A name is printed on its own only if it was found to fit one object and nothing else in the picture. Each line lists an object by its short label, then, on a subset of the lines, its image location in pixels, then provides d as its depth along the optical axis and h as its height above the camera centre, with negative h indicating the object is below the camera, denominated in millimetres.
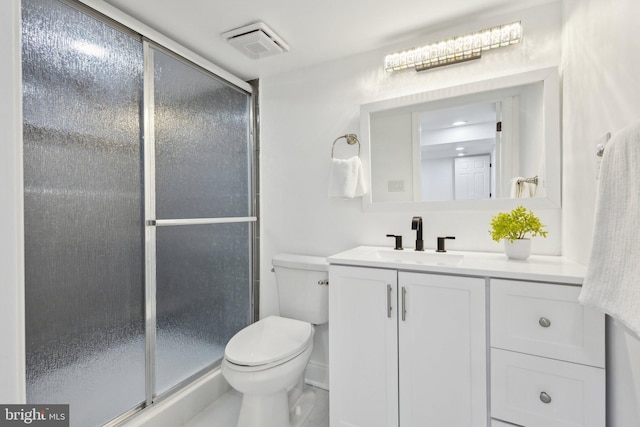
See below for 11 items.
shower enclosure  1160 -15
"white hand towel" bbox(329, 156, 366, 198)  1817 +202
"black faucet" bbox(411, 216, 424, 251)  1604 -99
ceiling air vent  1622 +977
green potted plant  1334 -90
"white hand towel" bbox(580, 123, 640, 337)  681 -69
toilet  1391 -688
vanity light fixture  1489 +867
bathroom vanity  1030 -525
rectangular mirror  1460 +353
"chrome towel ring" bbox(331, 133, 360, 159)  1894 +466
